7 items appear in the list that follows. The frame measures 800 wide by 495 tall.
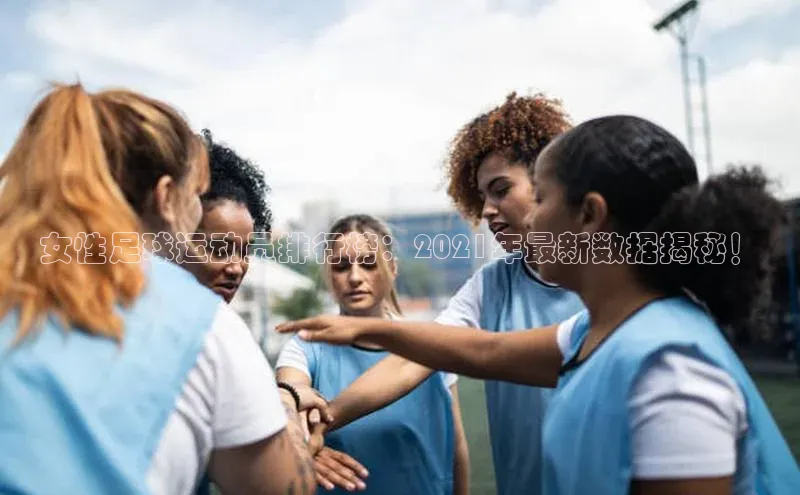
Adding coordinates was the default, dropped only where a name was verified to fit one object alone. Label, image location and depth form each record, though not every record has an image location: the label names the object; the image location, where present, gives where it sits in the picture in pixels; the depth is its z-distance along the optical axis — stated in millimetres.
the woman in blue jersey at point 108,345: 966
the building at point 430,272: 69062
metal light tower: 15499
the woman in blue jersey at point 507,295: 2186
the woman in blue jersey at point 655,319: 1060
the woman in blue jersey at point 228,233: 2037
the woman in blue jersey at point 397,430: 2332
